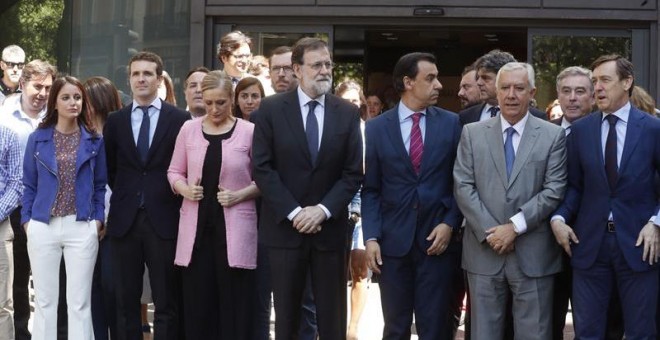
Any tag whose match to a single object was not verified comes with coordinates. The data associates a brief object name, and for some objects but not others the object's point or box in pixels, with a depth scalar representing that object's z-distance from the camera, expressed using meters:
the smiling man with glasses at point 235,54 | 10.12
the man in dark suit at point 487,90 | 8.86
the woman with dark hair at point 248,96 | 9.35
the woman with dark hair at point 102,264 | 8.95
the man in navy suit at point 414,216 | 7.91
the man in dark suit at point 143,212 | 8.56
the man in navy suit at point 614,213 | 7.63
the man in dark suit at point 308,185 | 7.87
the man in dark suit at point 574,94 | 8.91
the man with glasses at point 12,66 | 12.73
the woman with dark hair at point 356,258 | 9.45
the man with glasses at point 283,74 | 9.54
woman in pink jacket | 8.38
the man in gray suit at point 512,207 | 7.65
